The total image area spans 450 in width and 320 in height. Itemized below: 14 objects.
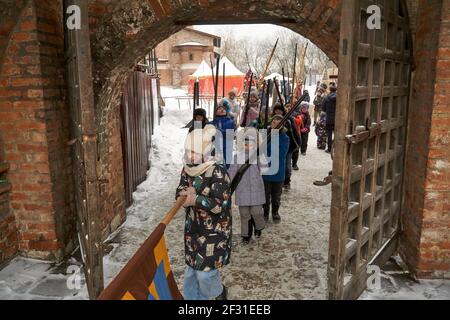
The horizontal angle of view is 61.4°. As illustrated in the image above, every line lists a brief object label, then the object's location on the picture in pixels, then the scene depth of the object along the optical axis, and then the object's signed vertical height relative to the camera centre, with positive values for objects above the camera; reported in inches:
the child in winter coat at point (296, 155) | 349.3 -53.7
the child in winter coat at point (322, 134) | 454.9 -45.4
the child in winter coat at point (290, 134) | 245.3 -25.6
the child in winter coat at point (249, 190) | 187.2 -45.7
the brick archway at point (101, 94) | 141.0 +1.1
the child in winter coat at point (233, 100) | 395.3 -3.9
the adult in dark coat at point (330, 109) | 378.6 -13.2
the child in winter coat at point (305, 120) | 387.9 -24.7
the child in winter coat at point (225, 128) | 253.6 -22.6
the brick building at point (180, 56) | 1742.1 +187.2
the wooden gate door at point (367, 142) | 107.8 -15.7
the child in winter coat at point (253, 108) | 345.4 -11.3
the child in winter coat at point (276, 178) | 211.8 -45.2
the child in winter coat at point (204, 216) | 115.7 -37.9
